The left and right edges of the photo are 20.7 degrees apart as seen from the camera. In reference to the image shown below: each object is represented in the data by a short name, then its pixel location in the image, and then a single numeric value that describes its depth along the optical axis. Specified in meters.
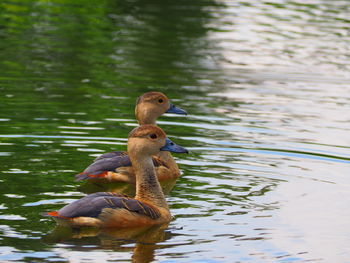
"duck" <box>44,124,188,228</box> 10.70
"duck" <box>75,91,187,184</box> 12.97
